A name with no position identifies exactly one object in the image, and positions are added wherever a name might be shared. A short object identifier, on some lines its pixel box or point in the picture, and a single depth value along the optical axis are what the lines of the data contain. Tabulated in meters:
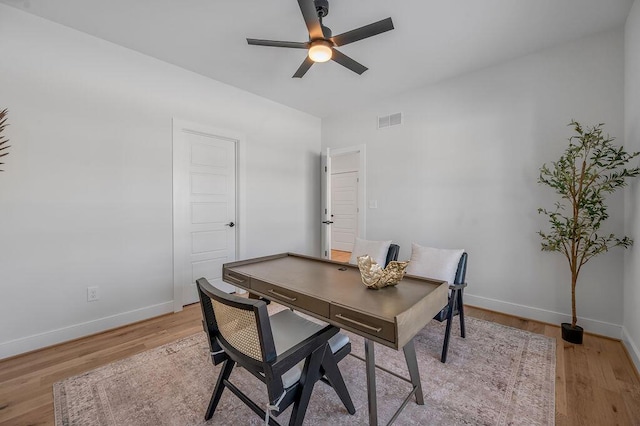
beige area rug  1.52
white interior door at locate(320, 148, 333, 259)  4.25
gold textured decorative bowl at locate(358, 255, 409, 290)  1.57
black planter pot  2.31
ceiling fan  1.81
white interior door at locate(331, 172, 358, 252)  6.91
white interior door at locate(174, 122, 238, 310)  3.08
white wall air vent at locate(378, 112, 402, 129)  3.77
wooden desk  1.19
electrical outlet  2.51
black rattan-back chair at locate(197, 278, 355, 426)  1.07
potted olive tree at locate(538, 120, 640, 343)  2.26
